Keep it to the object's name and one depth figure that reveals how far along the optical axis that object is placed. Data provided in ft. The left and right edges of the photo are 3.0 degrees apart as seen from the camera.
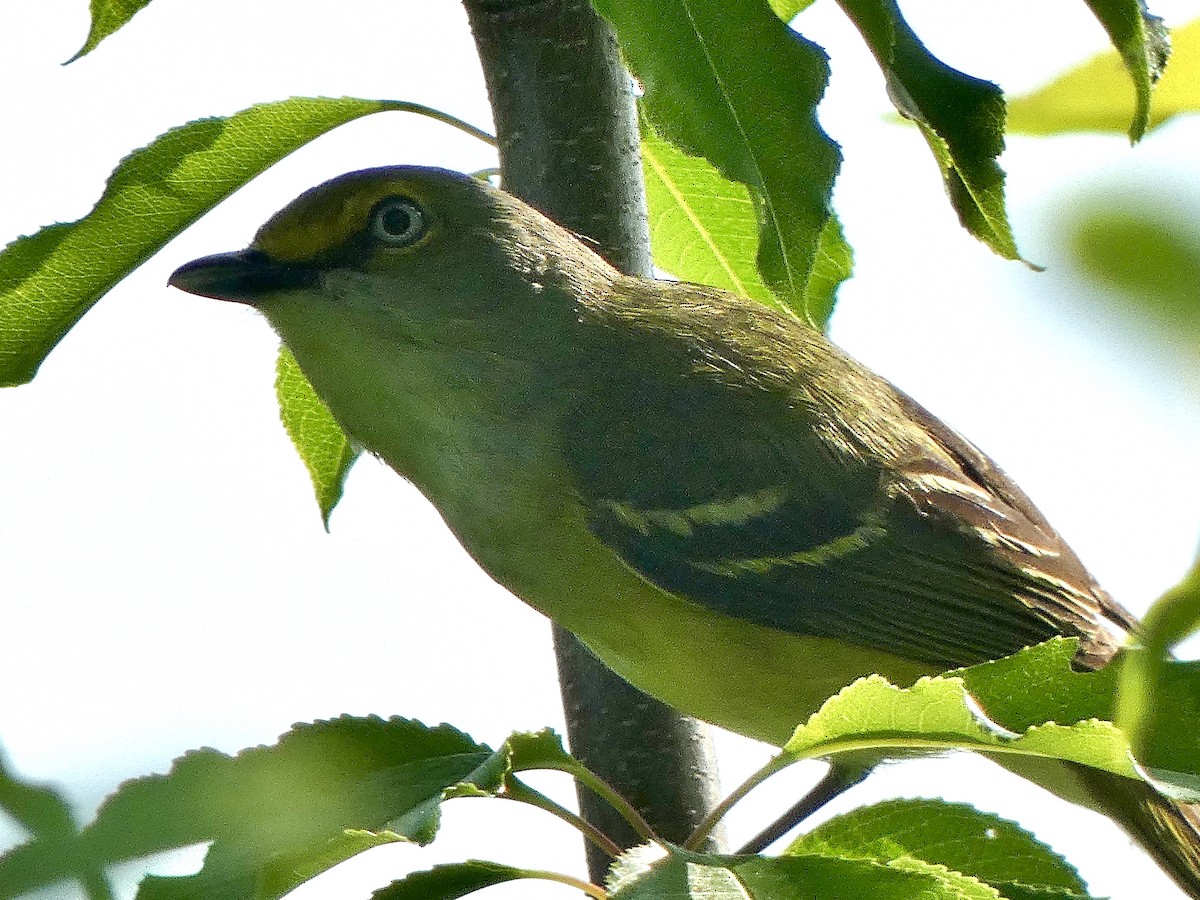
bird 7.19
